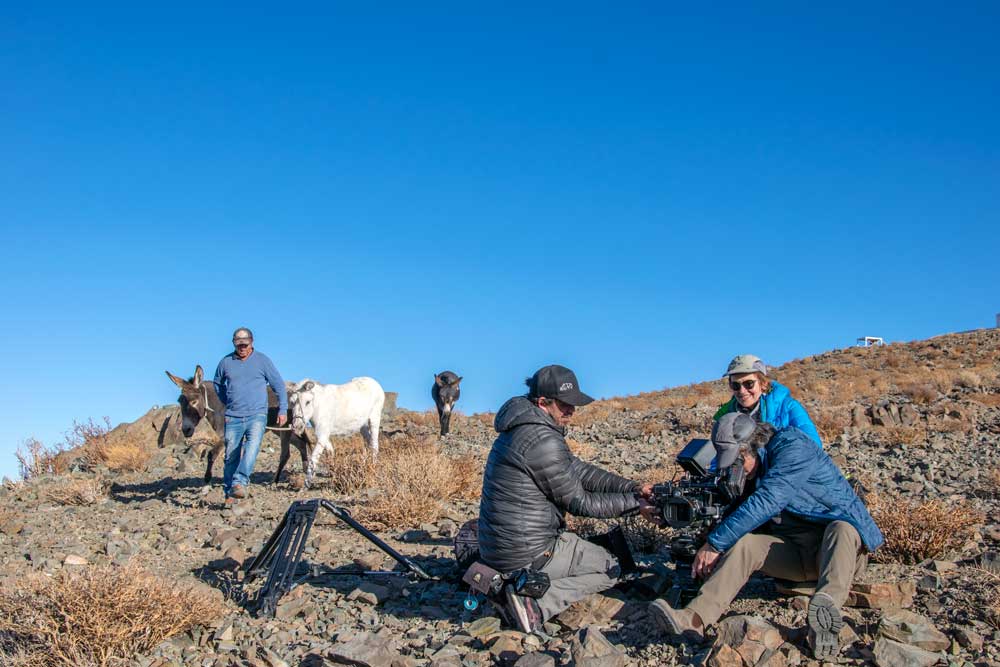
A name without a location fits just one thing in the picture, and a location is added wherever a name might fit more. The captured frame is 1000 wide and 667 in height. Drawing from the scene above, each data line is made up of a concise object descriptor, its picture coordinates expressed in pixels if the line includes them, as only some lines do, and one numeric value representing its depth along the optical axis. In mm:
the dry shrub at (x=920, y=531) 6422
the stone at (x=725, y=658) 4660
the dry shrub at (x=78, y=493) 11711
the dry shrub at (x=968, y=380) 18792
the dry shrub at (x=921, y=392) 17141
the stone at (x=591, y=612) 5734
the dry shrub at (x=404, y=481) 9180
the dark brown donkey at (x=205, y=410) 12312
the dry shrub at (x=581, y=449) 14148
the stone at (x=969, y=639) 4801
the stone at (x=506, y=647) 5200
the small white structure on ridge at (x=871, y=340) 41275
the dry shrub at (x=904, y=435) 12008
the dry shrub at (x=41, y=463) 15631
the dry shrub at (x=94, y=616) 5375
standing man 10742
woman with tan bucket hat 6514
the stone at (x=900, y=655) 4555
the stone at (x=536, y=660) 4859
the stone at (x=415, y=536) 8664
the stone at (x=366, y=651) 5117
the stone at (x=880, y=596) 5391
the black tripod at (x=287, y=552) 6289
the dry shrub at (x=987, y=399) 15688
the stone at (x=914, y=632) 4766
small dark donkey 19203
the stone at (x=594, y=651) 4742
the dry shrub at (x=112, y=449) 15227
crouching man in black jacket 5602
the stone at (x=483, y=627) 5652
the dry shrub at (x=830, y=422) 13828
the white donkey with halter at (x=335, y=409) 12773
